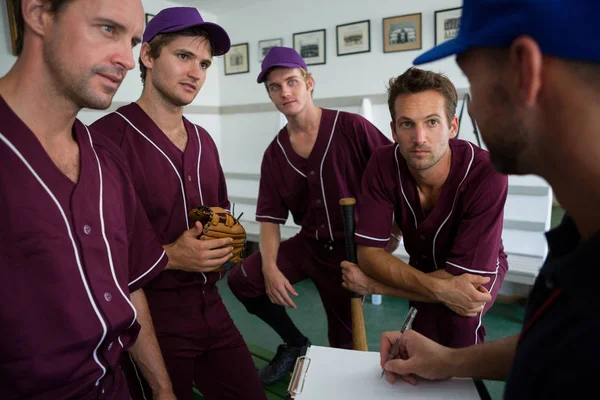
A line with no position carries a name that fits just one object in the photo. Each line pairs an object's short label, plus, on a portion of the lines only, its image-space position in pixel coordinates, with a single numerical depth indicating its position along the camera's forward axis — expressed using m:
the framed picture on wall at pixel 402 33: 3.76
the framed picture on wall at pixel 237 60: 4.83
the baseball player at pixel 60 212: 0.94
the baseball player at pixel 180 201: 1.64
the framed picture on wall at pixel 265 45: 4.58
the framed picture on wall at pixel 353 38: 4.02
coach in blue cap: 0.52
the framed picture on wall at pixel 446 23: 3.58
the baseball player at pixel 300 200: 2.39
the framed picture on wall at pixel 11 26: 3.23
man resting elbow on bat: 1.65
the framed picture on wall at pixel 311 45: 4.31
